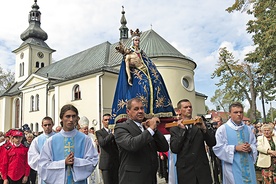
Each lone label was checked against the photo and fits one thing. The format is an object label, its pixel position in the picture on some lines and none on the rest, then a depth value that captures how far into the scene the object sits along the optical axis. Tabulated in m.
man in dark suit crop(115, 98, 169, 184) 3.25
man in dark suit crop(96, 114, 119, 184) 5.47
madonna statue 5.89
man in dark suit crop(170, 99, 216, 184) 3.88
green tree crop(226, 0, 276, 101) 14.41
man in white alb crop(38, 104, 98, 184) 3.67
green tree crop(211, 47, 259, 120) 26.65
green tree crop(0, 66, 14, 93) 48.32
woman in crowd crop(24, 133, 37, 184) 9.61
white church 26.29
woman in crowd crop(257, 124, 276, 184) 6.78
